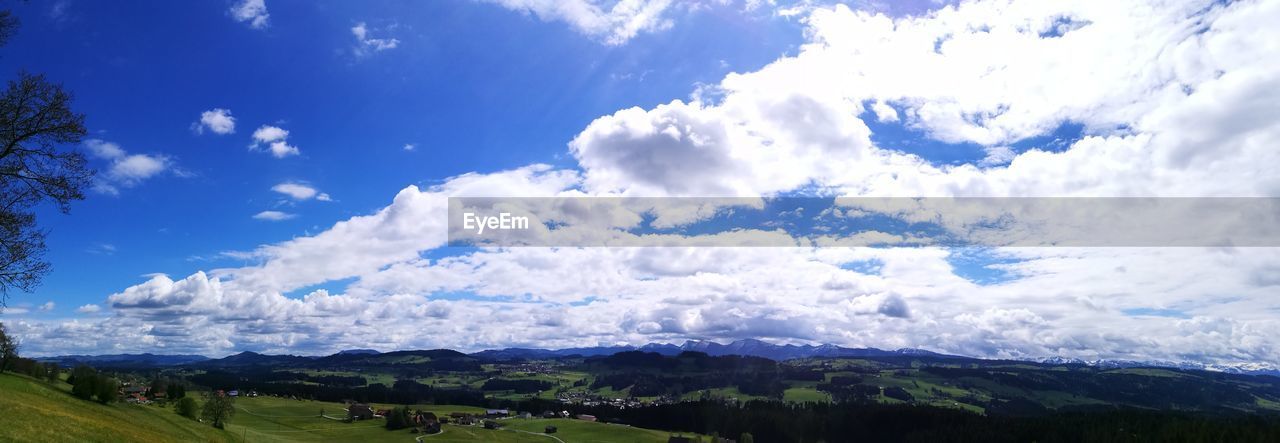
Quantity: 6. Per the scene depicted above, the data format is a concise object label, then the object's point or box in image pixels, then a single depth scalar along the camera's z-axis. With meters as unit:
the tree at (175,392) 107.71
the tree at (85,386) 58.88
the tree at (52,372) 79.11
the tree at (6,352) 72.44
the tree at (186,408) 80.75
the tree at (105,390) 59.28
